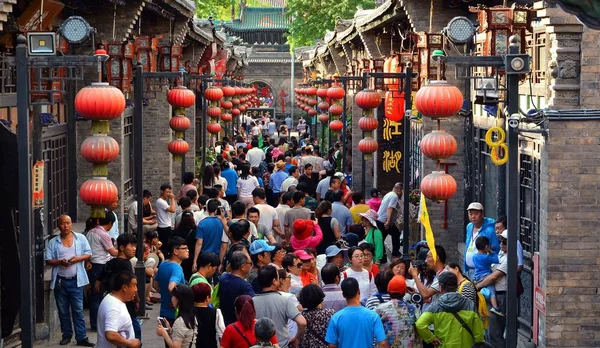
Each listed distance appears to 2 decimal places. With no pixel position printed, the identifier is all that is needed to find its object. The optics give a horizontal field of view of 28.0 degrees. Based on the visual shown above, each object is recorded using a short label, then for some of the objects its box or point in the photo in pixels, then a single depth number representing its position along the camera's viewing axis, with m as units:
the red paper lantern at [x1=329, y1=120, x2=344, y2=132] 29.98
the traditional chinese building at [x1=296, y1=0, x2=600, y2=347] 11.68
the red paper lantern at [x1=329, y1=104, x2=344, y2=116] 29.88
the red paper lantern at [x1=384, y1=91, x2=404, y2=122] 20.69
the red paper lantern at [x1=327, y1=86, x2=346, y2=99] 28.31
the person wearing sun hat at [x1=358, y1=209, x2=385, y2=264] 15.96
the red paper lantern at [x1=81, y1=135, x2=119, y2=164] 11.89
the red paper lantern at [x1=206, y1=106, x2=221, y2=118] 28.13
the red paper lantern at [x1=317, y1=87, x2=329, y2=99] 32.66
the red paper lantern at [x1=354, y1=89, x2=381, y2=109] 20.91
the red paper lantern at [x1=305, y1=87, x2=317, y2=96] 40.00
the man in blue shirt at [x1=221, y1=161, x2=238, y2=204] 23.17
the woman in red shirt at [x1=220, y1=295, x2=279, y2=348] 9.55
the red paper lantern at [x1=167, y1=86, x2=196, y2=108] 19.83
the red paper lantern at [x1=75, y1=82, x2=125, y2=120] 11.63
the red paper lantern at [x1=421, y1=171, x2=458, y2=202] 12.26
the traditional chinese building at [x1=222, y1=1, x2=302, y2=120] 78.81
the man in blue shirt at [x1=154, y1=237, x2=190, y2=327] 12.27
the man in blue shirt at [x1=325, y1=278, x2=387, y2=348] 9.64
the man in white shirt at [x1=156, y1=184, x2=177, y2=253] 18.33
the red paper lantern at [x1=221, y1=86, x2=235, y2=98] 31.72
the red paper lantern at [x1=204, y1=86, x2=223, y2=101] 27.47
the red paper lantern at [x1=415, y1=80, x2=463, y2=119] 12.05
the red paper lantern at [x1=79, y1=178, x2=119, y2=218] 11.84
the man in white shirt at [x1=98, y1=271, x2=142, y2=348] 9.87
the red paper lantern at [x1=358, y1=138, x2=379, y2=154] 20.95
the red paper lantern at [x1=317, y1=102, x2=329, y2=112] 35.09
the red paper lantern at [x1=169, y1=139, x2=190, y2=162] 20.65
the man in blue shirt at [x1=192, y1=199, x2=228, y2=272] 15.15
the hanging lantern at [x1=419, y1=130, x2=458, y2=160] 12.38
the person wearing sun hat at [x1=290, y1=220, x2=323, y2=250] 14.51
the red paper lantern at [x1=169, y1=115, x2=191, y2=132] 20.25
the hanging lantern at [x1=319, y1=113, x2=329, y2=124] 36.28
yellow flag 11.97
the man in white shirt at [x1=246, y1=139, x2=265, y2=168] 27.75
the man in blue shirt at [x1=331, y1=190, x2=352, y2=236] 17.23
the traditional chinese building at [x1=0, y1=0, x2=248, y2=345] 12.12
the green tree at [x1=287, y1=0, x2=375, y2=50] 54.22
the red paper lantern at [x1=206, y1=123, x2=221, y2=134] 28.34
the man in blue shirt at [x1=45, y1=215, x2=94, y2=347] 13.81
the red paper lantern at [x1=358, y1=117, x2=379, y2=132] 21.38
